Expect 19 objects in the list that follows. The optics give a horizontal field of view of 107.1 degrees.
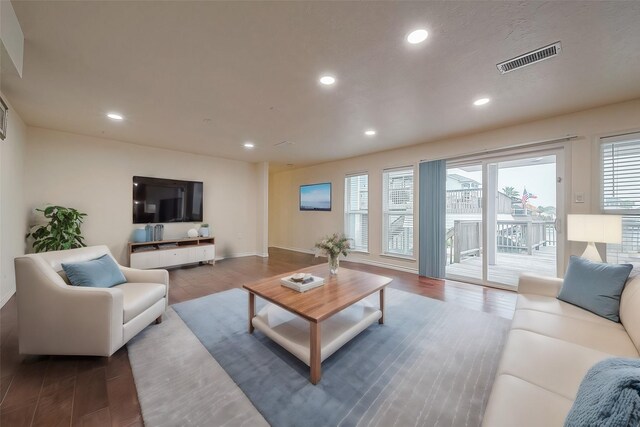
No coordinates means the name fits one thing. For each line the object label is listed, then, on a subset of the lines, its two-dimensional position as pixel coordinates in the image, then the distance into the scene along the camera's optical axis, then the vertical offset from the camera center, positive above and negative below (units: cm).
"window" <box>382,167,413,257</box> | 479 +5
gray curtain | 413 -6
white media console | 427 -77
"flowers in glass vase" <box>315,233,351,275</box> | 262 -37
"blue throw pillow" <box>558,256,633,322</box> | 173 -57
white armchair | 175 -76
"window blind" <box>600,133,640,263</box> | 271 +31
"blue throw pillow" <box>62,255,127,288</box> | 197 -54
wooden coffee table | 166 -73
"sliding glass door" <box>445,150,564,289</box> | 336 +3
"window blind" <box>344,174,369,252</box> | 555 +8
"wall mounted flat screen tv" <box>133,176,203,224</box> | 462 +27
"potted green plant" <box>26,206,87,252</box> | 343 -27
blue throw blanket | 55 -48
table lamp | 222 -15
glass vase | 267 -59
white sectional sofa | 95 -77
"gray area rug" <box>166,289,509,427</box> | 140 -117
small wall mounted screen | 613 +45
